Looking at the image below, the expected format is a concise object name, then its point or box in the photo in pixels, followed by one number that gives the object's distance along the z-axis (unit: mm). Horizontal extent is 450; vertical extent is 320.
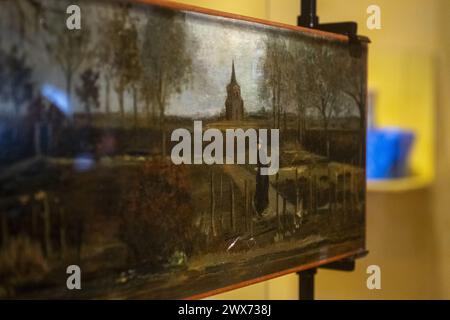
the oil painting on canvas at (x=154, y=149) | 681
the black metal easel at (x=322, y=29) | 1090
